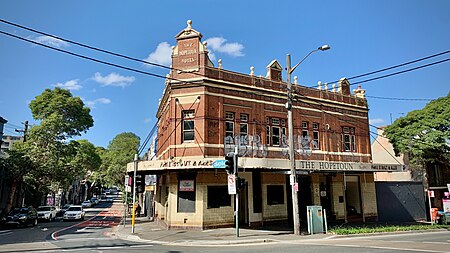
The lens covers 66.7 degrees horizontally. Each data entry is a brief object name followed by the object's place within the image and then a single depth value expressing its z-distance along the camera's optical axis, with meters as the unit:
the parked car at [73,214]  30.97
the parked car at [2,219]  24.19
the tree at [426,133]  29.31
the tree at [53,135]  31.16
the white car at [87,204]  58.88
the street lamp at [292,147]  16.70
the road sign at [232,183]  16.12
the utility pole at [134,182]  18.09
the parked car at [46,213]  31.63
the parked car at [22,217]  24.38
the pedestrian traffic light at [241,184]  16.51
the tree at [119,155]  53.22
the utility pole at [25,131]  34.07
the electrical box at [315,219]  17.38
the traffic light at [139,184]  18.84
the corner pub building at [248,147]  19.56
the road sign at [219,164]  17.20
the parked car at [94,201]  65.03
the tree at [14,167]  29.52
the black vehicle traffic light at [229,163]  16.38
